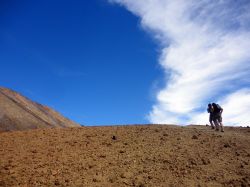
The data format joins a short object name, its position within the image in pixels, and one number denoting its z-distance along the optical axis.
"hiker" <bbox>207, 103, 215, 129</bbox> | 14.54
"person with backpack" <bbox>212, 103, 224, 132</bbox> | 14.29
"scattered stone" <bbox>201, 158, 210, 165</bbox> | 9.97
